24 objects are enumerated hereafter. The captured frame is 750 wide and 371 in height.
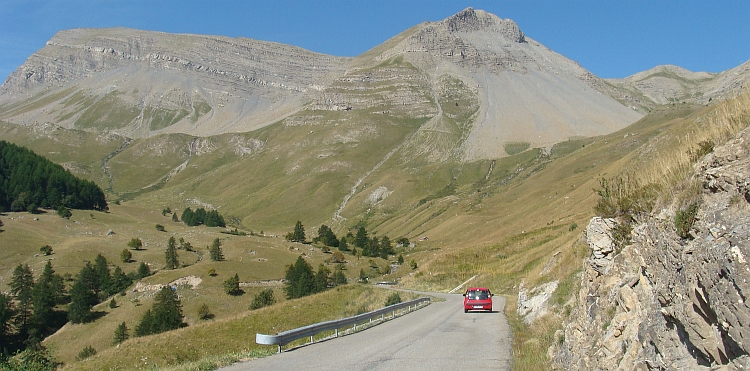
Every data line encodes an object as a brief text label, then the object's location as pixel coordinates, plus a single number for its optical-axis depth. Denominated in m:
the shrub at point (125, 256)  88.20
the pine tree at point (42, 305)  63.62
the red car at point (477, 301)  32.44
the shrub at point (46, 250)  86.62
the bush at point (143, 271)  80.01
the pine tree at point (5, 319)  59.28
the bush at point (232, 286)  72.81
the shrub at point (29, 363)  21.30
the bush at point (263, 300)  62.87
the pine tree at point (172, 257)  86.75
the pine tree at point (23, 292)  63.50
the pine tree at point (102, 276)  75.19
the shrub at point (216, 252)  88.89
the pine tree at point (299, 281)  70.04
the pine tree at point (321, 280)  72.05
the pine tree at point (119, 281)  75.54
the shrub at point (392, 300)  37.56
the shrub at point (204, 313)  63.41
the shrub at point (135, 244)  95.91
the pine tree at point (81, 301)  64.75
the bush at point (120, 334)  54.12
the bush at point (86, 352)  44.19
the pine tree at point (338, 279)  81.00
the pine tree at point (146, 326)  54.09
